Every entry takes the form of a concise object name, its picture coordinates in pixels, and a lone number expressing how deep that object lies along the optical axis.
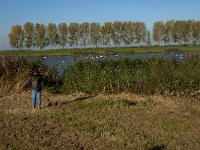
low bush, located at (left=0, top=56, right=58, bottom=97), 12.89
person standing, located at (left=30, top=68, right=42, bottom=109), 10.02
